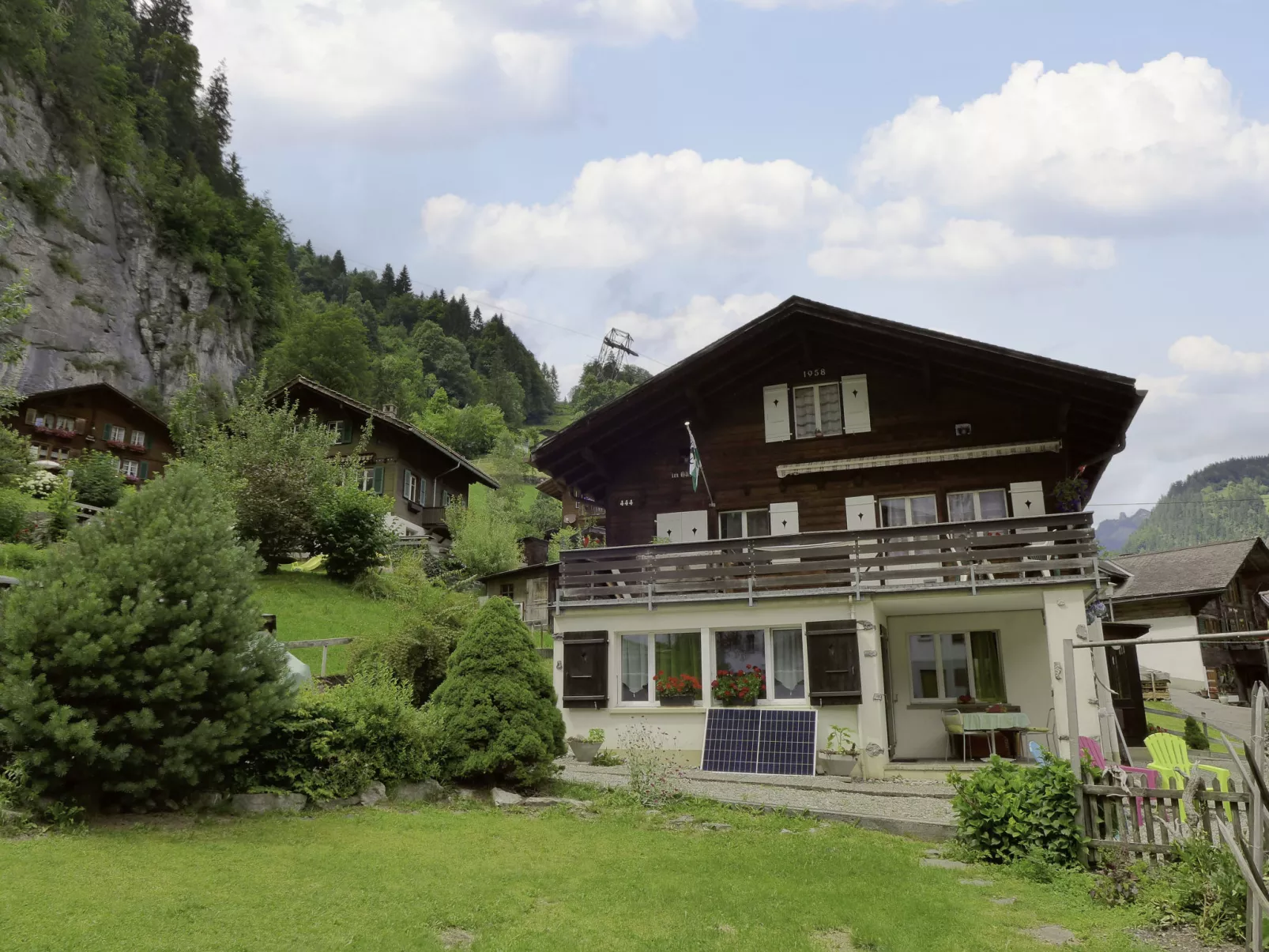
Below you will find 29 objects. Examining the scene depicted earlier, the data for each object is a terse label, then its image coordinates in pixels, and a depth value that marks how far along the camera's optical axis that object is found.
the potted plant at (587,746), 16.72
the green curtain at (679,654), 17.45
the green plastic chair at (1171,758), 10.14
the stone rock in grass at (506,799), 12.23
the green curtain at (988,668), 18.06
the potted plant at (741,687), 16.48
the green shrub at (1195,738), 26.75
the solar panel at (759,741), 15.33
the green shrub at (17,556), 19.08
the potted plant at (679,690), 17.02
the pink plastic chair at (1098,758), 10.52
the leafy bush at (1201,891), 6.83
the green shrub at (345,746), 10.84
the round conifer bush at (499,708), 12.53
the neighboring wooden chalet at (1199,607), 43.81
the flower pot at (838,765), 15.05
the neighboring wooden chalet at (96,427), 40.44
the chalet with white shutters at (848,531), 16.19
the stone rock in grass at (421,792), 11.83
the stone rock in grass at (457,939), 6.77
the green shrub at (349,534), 29.69
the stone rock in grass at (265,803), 10.34
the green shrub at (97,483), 30.97
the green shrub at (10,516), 23.56
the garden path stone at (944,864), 9.48
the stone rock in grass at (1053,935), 7.03
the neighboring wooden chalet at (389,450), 39.53
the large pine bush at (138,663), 8.98
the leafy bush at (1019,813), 9.17
